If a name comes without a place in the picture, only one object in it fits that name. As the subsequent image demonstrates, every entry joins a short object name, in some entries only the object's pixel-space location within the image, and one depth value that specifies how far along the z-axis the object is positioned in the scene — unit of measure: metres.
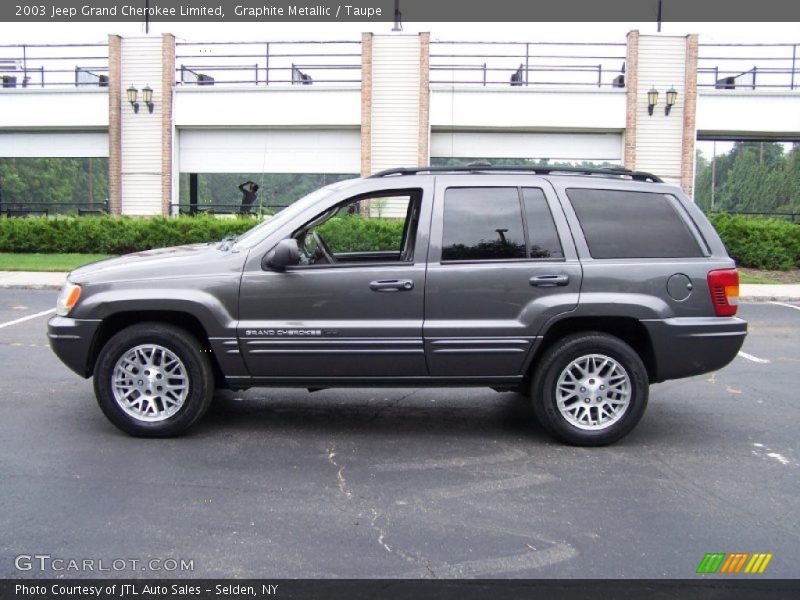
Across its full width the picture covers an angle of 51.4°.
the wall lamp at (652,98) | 24.92
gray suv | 5.78
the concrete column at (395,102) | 25.59
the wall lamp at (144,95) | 26.04
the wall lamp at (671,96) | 24.97
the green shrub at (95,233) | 22.69
